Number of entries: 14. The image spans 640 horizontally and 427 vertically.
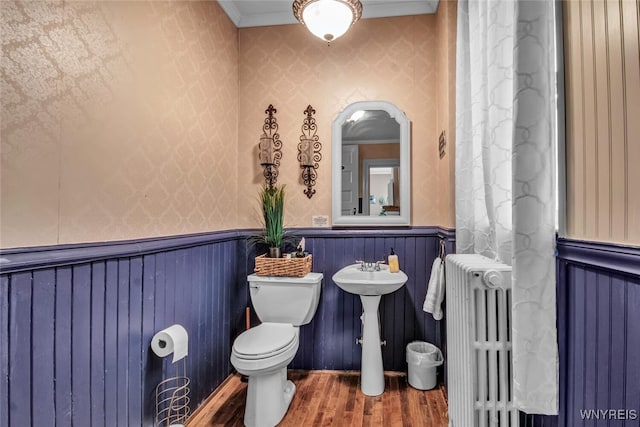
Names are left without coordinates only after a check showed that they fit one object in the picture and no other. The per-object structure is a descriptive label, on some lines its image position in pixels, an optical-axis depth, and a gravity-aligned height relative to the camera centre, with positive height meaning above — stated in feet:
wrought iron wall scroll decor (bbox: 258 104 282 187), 8.39 +1.90
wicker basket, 7.27 -1.10
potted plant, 7.74 -0.04
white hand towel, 6.59 -1.56
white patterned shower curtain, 3.08 +0.09
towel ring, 6.87 -0.69
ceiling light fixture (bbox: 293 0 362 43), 5.72 +3.70
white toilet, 5.68 -2.33
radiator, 4.05 -1.62
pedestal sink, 6.99 -2.62
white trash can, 7.13 -3.34
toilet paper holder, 5.35 -3.17
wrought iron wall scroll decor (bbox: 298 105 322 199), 8.27 +1.82
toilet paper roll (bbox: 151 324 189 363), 5.06 -1.99
